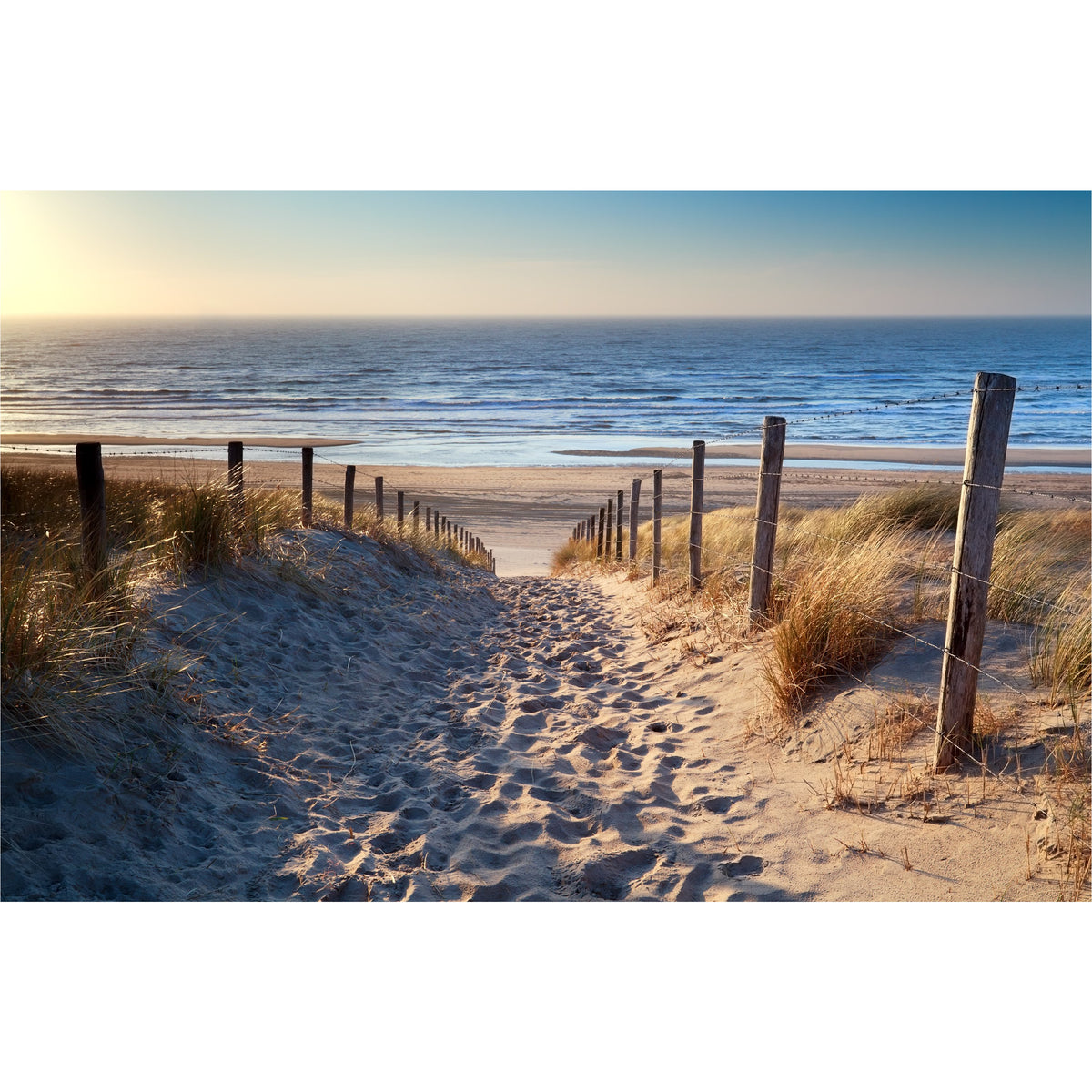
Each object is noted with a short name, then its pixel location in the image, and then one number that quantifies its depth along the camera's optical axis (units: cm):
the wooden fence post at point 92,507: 448
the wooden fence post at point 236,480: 660
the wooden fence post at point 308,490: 870
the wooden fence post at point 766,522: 603
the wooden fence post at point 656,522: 961
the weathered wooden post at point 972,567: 354
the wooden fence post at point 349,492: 977
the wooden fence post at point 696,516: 772
